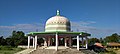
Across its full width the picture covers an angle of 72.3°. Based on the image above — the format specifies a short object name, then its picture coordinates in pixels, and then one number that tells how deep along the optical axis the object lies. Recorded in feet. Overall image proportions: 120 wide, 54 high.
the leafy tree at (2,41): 105.78
